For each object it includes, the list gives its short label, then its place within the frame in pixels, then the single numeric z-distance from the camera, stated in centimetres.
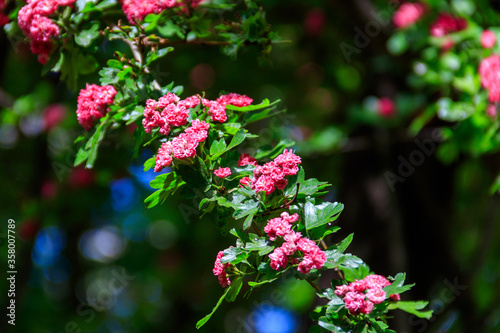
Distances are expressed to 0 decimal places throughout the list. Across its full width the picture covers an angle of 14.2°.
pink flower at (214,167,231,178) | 169
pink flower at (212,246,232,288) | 168
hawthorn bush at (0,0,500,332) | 167
